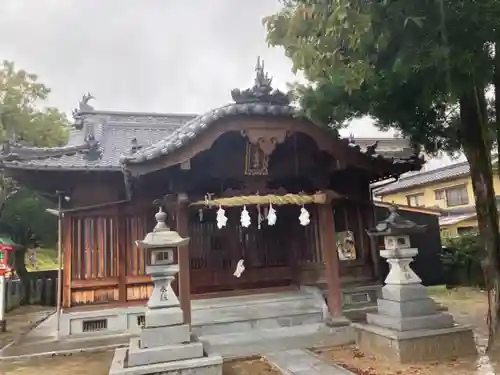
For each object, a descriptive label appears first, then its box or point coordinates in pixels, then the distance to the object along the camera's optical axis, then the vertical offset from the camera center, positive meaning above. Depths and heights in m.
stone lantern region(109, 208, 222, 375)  6.09 -1.18
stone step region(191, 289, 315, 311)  10.34 -1.14
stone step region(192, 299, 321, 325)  9.66 -1.36
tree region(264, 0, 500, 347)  4.83 +2.36
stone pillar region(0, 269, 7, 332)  12.16 -0.95
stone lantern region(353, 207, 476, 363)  7.02 -1.34
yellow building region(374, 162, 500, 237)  26.59 +3.63
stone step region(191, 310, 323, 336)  9.40 -1.60
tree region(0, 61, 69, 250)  19.42 +6.44
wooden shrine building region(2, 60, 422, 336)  9.12 +1.43
